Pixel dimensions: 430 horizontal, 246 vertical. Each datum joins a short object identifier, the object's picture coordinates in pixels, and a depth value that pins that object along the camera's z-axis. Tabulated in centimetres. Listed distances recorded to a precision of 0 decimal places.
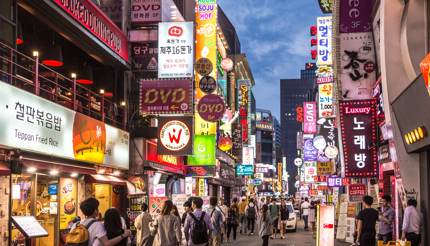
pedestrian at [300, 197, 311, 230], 3763
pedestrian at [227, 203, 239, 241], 2722
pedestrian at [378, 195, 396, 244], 1593
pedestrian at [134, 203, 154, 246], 1499
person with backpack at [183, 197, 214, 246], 1281
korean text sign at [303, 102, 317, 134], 5700
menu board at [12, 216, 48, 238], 1071
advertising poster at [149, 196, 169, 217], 2057
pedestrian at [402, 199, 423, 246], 1383
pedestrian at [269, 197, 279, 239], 2769
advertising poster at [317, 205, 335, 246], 1562
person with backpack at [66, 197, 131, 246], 799
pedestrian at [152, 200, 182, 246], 1252
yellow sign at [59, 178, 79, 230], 1709
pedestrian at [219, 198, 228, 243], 2616
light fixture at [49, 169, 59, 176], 1447
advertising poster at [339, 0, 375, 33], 2172
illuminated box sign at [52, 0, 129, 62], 1706
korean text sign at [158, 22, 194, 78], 2252
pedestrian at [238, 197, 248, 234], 3300
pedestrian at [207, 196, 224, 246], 1581
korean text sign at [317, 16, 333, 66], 3694
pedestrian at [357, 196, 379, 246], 1425
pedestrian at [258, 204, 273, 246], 2013
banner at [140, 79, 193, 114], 2092
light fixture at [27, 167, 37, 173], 1330
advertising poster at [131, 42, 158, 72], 2408
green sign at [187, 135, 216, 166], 3161
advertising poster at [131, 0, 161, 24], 2372
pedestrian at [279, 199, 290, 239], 3005
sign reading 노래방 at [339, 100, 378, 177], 1944
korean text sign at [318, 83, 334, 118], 3766
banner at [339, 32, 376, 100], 2142
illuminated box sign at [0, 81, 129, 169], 1212
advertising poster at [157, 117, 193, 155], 2198
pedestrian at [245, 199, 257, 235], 3153
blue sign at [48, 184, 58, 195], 1656
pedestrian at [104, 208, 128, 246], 841
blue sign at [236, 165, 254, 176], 5784
